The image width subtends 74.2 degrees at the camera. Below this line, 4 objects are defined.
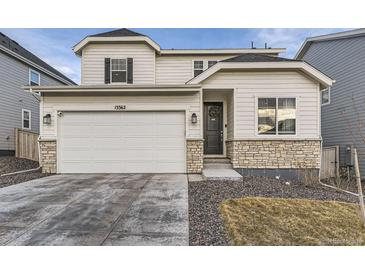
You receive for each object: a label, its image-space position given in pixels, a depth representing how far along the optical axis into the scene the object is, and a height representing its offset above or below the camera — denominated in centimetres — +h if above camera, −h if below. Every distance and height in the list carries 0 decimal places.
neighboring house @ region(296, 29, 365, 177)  1016 +224
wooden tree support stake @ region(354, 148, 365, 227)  410 -104
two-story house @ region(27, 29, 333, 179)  894 +53
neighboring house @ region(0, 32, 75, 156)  1284 +259
